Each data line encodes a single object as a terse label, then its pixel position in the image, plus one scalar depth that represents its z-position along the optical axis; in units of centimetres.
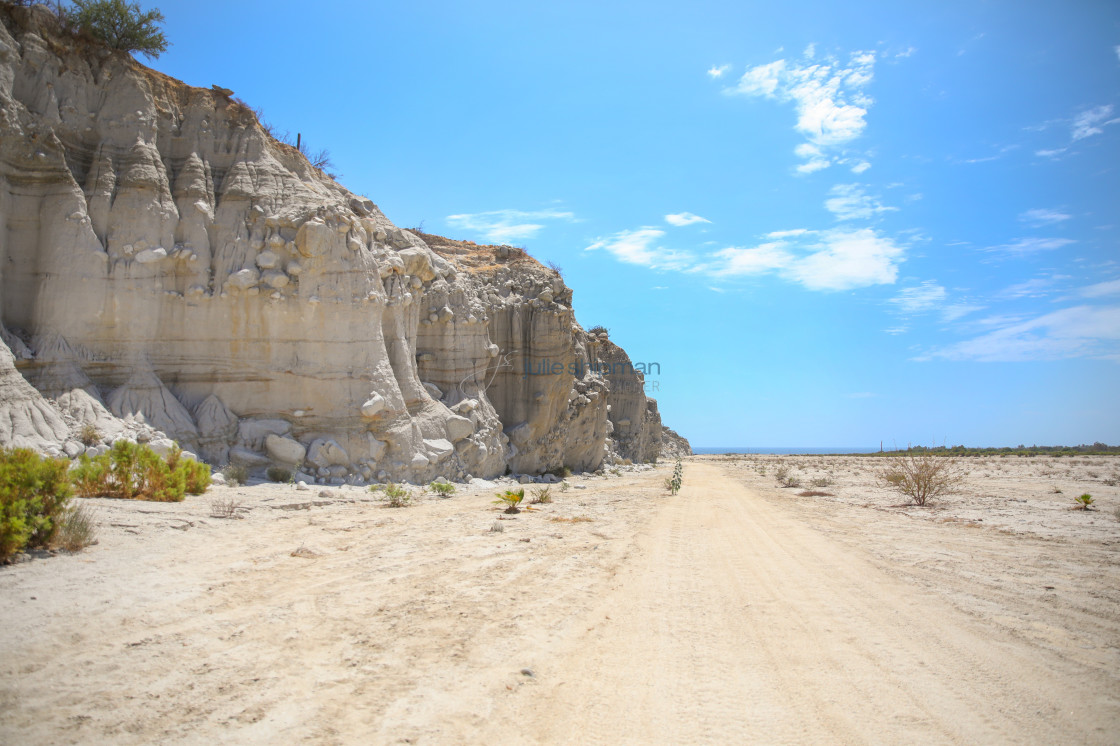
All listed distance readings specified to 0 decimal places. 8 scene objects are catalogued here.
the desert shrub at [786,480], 2710
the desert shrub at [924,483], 1750
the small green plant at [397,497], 1325
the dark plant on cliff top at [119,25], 1516
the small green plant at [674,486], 2223
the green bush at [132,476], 931
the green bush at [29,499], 568
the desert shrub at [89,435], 1217
